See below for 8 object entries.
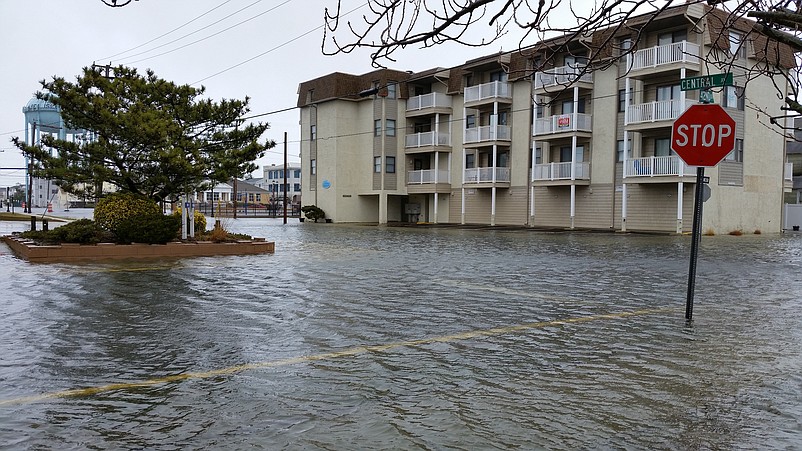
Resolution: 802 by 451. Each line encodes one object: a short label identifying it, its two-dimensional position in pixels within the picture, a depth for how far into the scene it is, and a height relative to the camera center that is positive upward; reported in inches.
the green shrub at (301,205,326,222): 2039.9 -12.7
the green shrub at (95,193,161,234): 736.3 -3.6
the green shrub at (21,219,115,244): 721.0 -31.5
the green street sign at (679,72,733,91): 326.0 +68.2
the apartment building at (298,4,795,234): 1389.0 +153.9
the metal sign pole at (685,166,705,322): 346.4 -11.6
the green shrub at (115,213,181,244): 722.2 -24.7
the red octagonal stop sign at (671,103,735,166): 346.0 +39.7
